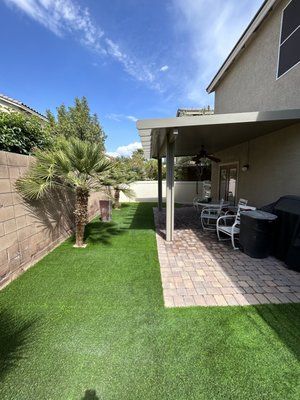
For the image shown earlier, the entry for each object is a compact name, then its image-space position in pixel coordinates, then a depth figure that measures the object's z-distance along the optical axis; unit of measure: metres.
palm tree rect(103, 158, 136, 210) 5.38
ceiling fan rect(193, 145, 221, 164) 7.96
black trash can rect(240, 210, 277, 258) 4.34
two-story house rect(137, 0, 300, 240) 4.65
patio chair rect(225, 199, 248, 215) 6.15
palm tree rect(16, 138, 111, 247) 4.18
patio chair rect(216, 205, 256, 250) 5.21
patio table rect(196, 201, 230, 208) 7.16
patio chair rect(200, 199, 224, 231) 7.06
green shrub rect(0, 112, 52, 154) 4.06
